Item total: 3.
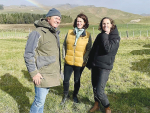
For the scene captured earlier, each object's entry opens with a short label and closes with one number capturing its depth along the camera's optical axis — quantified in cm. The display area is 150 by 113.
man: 266
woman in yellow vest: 404
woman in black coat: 322
